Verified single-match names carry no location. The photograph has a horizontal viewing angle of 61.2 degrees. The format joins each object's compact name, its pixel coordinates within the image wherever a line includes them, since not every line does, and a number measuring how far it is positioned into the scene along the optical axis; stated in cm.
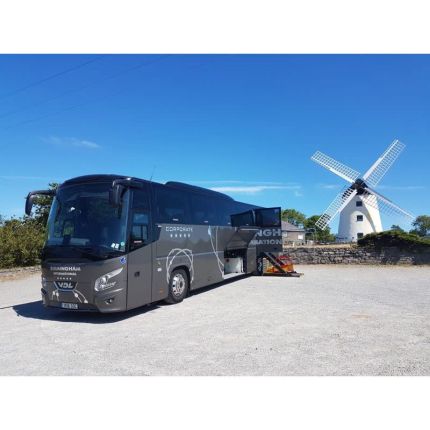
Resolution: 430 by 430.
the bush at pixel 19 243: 1609
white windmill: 4022
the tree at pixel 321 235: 7005
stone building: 7062
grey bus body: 718
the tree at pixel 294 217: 9526
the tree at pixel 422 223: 8961
